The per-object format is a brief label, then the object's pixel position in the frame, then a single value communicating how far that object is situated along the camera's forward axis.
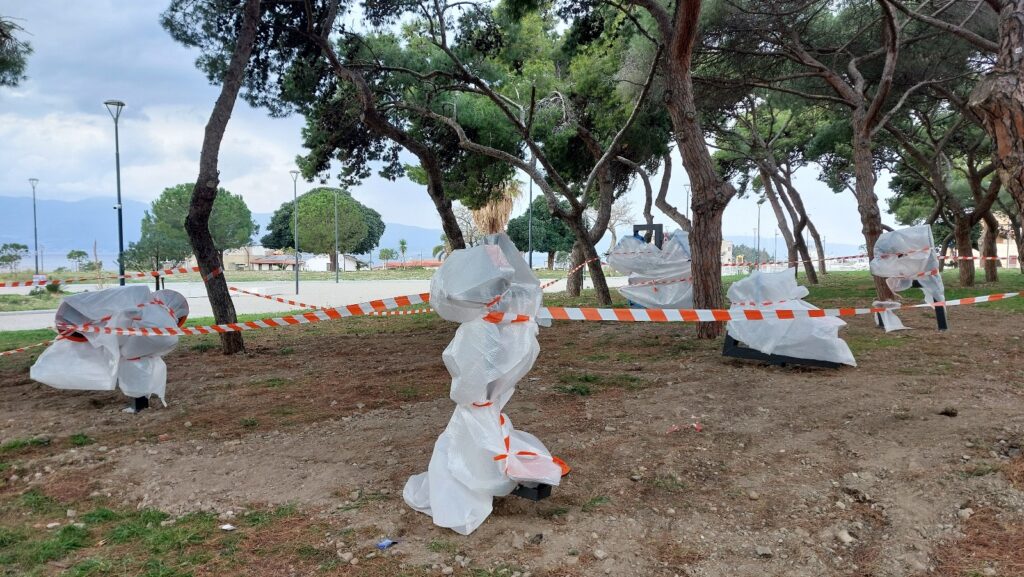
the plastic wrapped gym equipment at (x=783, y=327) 5.72
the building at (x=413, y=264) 77.14
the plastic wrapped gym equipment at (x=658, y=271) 11.12
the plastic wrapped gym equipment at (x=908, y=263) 7.66
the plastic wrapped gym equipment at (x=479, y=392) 2.89
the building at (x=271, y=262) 75.19
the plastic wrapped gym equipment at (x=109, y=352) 4.96
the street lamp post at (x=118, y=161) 13.76
